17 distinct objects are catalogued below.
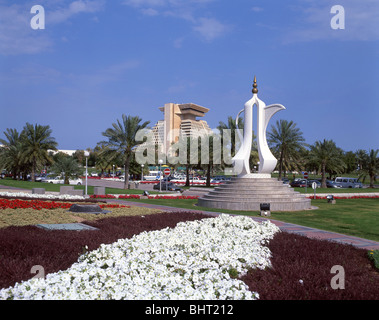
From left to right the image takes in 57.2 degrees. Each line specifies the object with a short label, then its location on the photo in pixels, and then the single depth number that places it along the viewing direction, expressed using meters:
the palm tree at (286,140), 45.16
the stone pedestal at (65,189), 24.16
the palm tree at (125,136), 36.28
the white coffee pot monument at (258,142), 20.72
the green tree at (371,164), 49.38
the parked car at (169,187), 37.06
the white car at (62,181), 44.79
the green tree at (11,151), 46.19
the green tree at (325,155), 46.66
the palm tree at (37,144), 43.22
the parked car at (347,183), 52.16
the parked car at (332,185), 49.83
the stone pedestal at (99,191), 25.34
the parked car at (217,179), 58.45
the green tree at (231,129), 43.23
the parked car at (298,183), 48.62
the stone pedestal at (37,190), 22.98
